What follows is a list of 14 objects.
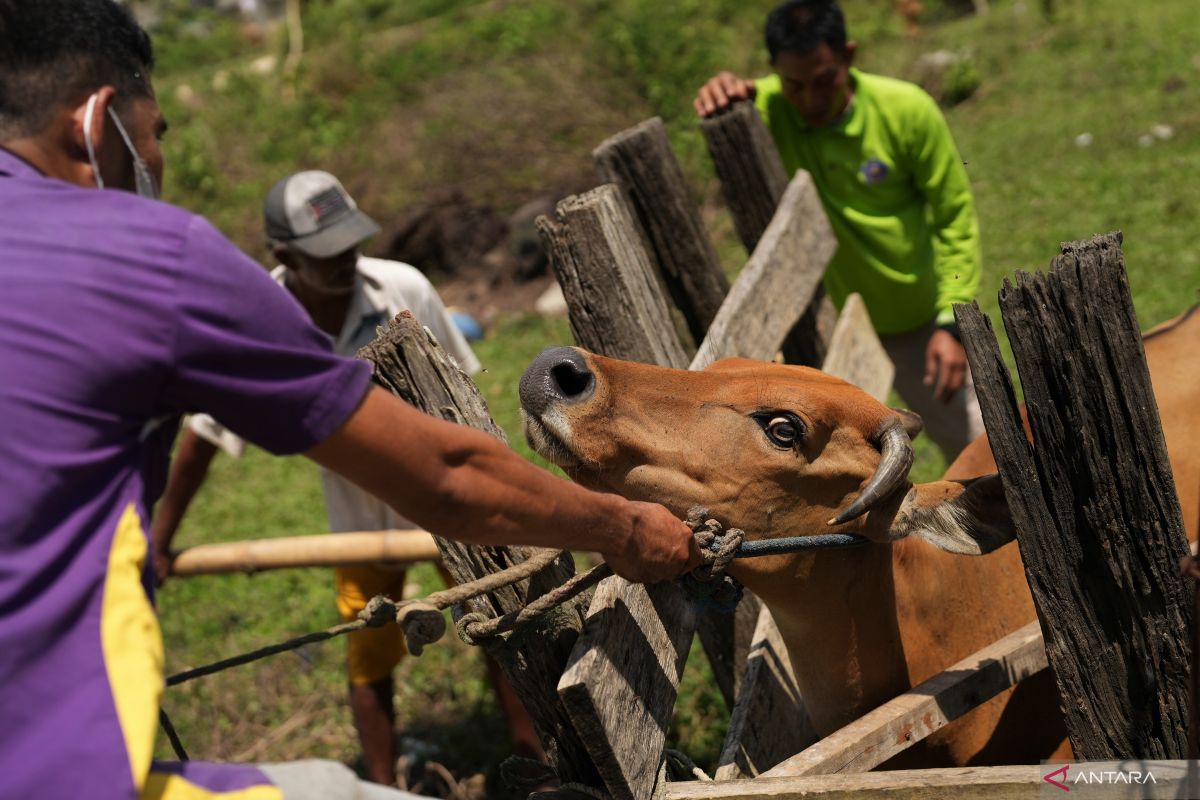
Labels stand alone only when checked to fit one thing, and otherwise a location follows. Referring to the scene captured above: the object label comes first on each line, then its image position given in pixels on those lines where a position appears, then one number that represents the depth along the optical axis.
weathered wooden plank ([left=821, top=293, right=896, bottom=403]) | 4.30
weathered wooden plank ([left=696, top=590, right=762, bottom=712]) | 3.79
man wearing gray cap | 4.63
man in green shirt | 4.86
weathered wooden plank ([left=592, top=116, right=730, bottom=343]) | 4.14
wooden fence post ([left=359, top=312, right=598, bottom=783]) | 2.52
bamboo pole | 4.36
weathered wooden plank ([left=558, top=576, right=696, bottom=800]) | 2.28
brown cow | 2.73
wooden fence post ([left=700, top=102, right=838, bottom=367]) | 4.56
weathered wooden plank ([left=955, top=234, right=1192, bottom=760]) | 2.27
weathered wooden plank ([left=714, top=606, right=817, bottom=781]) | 3.04
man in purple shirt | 1.65
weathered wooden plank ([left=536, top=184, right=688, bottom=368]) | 3.43
